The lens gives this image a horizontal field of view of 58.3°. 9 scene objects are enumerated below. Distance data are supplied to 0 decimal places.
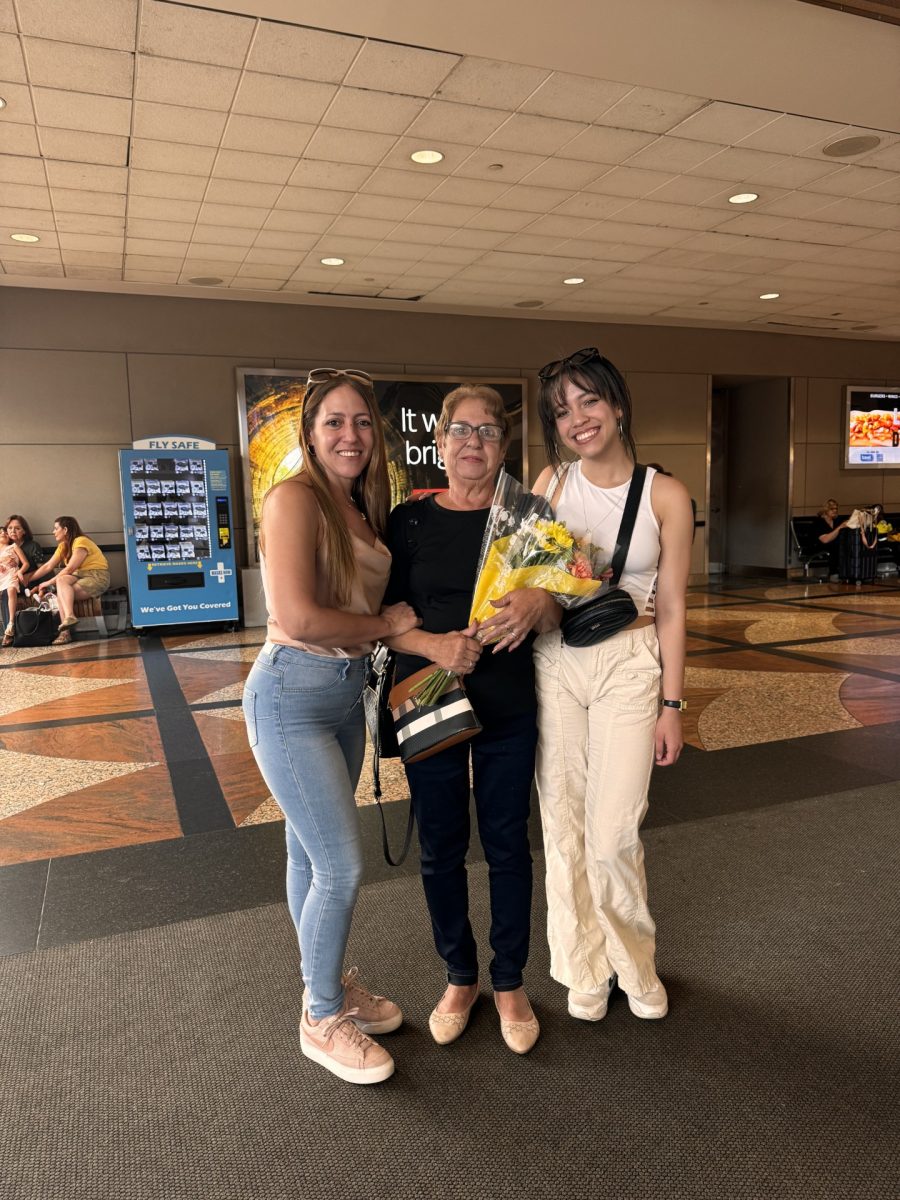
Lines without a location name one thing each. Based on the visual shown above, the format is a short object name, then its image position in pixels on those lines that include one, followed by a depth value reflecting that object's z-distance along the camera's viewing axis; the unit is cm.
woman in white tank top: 189
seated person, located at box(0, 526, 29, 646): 803
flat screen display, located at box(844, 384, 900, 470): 1256
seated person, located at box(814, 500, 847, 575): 1161
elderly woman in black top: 180
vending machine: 833
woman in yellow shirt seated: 813
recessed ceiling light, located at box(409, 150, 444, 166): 532
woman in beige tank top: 166
